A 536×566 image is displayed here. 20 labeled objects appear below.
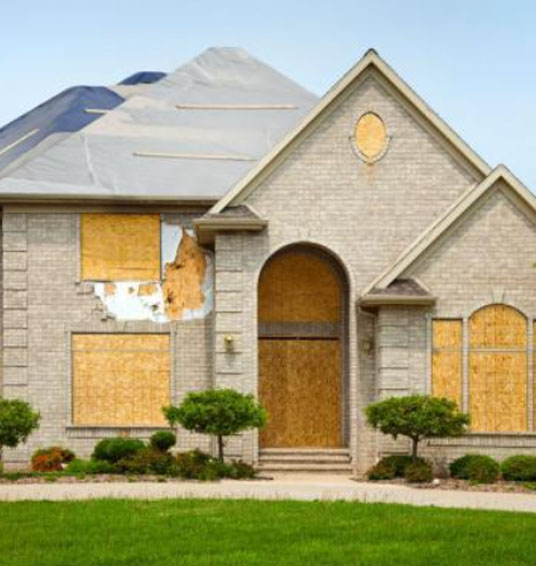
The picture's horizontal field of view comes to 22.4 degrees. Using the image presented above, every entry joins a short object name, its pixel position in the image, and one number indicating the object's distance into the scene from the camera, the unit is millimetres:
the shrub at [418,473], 24641
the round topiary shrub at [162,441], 28062
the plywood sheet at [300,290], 29797
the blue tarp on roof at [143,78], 38969
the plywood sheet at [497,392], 27484
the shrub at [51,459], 27625
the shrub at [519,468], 25391
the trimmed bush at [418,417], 25359
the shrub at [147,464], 24969
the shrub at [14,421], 25047
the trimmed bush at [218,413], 25453
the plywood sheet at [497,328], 27609
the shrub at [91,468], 25625
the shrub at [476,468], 25125
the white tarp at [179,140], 29781
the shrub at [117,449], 26938
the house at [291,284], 27531
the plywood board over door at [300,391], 29641
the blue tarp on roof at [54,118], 33000
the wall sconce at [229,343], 28109
